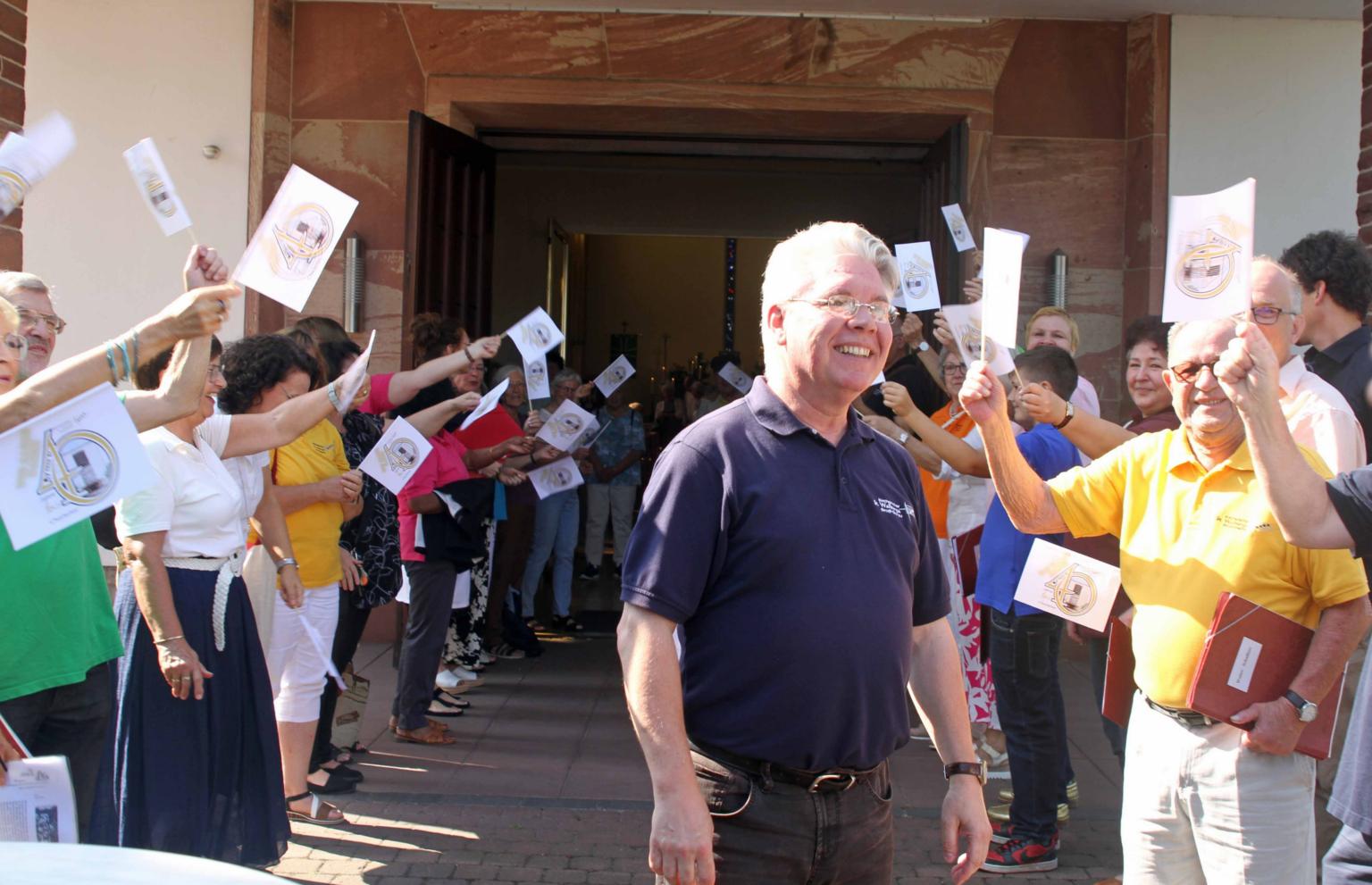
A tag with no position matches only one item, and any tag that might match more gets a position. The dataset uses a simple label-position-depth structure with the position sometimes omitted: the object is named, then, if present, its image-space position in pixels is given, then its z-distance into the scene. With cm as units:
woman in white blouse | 357
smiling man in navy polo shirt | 230
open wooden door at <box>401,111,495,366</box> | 740
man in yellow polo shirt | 273
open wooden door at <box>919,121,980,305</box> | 764
